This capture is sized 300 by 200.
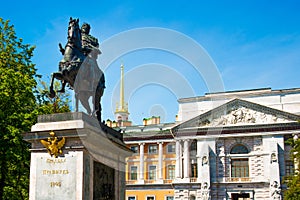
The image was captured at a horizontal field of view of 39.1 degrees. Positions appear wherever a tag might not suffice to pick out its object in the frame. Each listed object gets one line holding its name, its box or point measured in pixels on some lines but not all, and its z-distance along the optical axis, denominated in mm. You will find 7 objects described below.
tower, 64562
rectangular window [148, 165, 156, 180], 53384
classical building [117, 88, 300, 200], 46281
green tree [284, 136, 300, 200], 28375
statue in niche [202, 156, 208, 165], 48175
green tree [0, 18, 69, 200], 17234
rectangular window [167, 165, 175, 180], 51991
